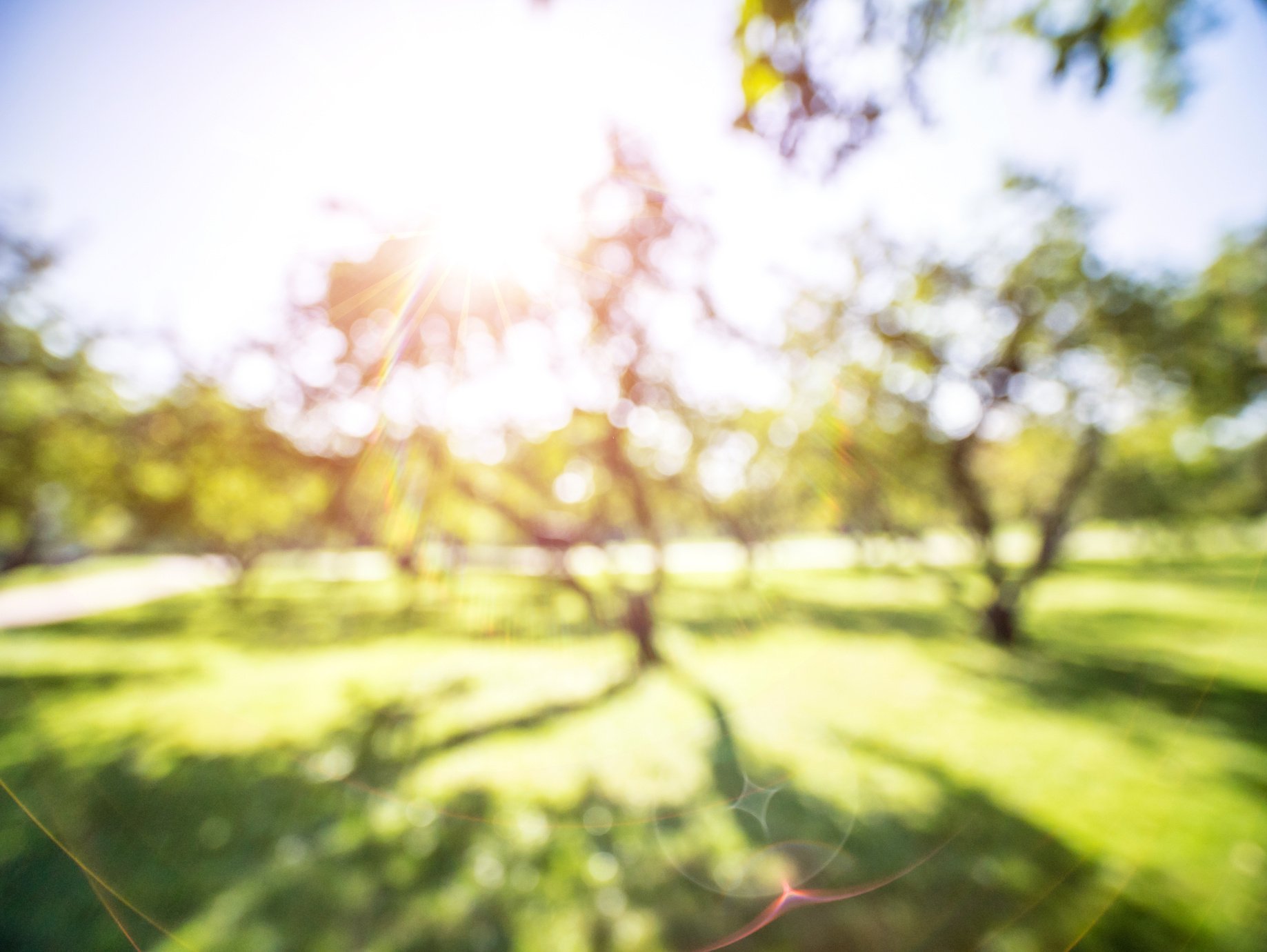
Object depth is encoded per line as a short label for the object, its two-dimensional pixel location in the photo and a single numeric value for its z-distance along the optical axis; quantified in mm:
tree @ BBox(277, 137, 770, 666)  8555
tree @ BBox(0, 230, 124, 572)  8344
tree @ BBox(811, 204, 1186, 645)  9117
